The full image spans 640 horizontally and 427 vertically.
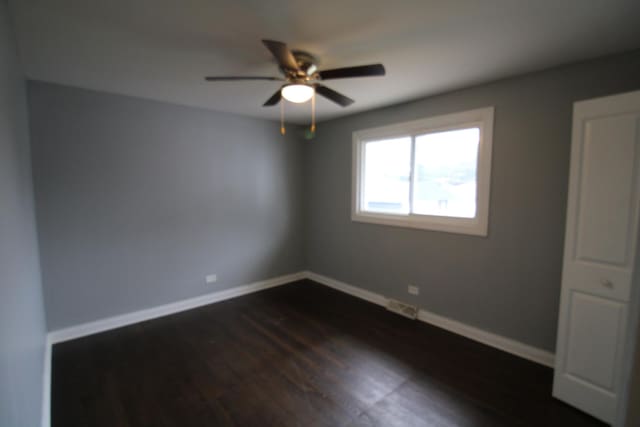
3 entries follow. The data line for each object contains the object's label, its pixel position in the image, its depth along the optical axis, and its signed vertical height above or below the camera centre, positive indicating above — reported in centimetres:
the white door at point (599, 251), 179 -39
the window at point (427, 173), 285 +21
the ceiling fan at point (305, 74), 184 +80
